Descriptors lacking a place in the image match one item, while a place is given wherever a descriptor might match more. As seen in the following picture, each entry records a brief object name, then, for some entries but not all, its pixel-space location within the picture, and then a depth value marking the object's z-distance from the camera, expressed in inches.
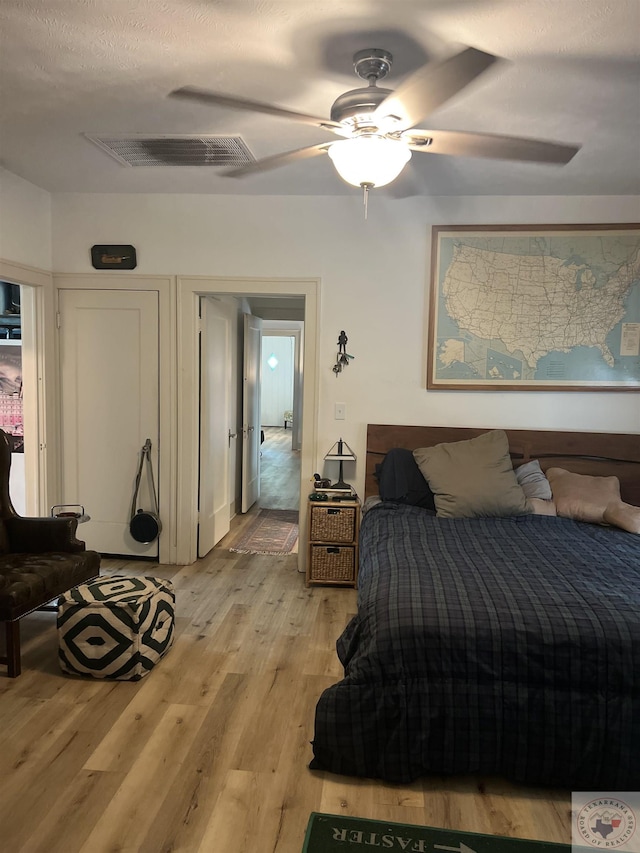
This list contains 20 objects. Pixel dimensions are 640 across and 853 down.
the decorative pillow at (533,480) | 152.9
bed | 85.3
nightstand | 164.1
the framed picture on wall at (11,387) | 183.9
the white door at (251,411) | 228.4
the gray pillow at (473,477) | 144.6
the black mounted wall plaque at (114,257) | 171.8
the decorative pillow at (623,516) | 136.3
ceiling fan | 77.2
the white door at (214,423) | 181.2
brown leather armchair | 112.7
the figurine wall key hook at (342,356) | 170.1
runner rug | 198.5
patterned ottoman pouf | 111.6
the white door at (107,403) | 175.6
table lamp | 169.5
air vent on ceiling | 125.6
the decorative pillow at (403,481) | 155.6
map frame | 160.2
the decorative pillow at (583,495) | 144.9
